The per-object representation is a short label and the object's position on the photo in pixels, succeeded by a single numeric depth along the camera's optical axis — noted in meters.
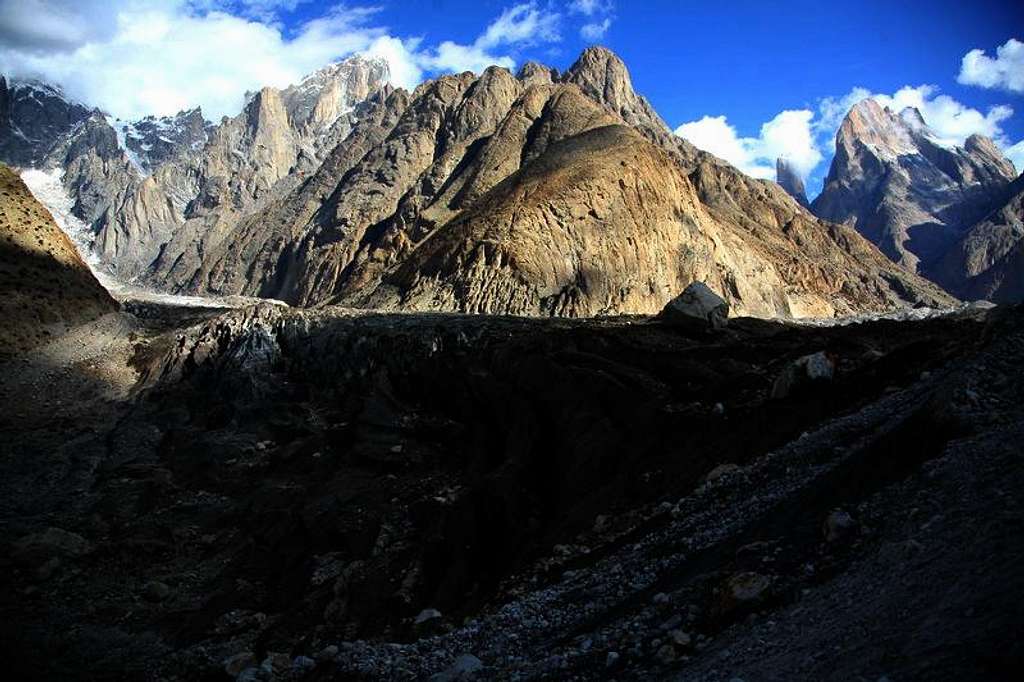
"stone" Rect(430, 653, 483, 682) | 10.41
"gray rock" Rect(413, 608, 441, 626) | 15.32
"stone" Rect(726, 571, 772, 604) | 8.79
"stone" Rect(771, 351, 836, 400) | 17.53
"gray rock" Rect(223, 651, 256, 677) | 15.22
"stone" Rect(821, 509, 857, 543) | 9.08
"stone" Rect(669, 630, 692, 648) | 8.77
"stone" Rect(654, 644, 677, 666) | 8.64
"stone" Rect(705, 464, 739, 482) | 15.02
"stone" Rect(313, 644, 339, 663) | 12.46
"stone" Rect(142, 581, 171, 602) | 21.72
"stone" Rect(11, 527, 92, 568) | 22.86
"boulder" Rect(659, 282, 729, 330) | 30.33
